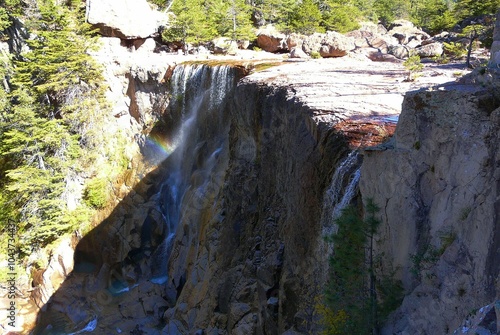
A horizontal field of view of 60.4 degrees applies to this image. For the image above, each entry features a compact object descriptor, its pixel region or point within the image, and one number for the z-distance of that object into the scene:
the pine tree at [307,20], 35.56
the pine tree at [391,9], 53.59
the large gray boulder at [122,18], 29.36
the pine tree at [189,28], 31.91
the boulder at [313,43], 26.31
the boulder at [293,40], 30.71
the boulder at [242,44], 34.28
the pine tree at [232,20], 33.50
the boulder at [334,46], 26.06
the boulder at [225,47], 32.44
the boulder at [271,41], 33.21
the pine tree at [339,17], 37.44
